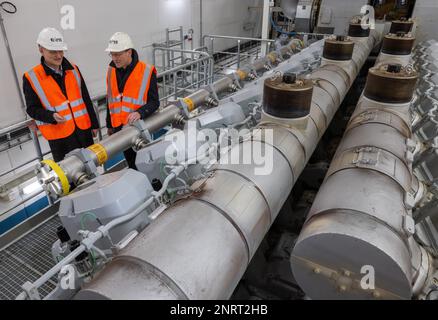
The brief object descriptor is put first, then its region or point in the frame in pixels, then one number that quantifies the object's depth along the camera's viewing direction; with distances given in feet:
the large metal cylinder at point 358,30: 15.06
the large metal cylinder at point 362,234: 3.51
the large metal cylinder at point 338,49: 10.33
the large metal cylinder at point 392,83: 6.73
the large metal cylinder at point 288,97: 5.74
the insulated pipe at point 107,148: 5.32
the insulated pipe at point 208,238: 2.95
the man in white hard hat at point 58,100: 7.13
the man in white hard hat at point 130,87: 7.57
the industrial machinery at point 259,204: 3.34
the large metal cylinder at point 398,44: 12.17
